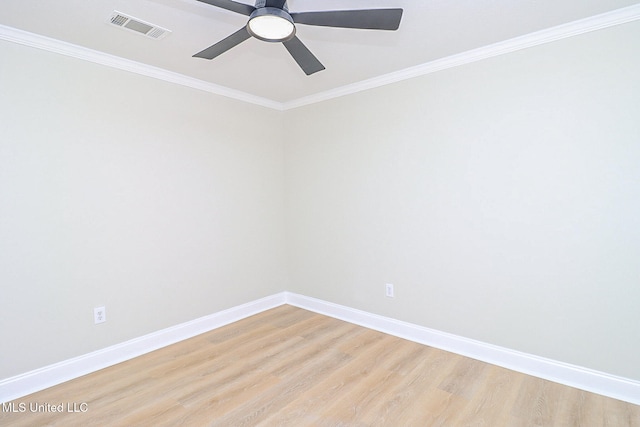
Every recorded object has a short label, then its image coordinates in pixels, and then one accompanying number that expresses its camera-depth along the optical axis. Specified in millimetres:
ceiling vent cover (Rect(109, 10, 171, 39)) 2033
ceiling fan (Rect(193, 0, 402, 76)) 1477
